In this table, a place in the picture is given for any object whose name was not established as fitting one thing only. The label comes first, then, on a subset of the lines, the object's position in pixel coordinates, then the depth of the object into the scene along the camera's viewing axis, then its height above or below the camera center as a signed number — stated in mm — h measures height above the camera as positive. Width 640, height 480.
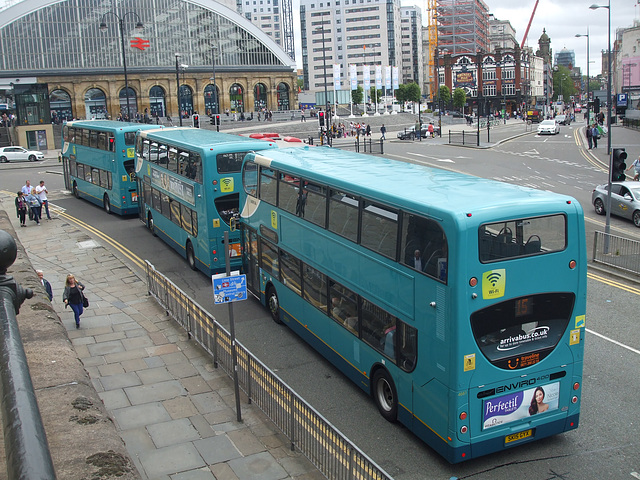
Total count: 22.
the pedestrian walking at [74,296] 15487 -3820
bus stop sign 10766 -2646
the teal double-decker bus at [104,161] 29141 -1430
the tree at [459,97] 125438 +3081
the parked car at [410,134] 68500 -1857
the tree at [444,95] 124550 +3676
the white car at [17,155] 57125 -1736
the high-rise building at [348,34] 182875 +23574
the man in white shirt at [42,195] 29844 -2764
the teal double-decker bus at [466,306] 8633 -2689
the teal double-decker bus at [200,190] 18859 -1924
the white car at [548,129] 72375 -2132
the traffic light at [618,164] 19312 -1696
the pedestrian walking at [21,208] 28422 -3149
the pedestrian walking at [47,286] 15002 -3495
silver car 26172 -3828
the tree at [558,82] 187988 +7823
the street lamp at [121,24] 46688 +7469
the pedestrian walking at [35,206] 28953 -3113
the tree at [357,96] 128375 +4388
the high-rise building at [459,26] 159625 +21142
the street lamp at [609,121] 19906 -706
